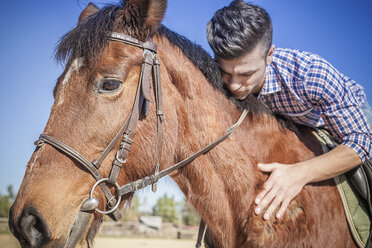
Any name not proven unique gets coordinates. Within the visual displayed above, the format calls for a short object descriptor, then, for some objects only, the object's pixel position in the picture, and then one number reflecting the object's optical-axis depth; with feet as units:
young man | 7.66
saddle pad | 7.81
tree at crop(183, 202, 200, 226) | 98.79
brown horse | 5.70
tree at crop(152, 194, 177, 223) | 99.96
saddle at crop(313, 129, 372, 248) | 8.21
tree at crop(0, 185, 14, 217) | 82.64
